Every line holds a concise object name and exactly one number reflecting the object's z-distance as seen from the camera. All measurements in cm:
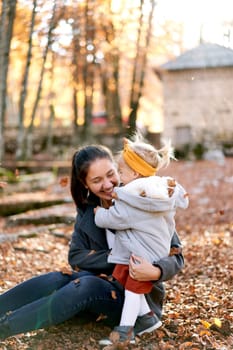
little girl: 367
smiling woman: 368
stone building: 2847
